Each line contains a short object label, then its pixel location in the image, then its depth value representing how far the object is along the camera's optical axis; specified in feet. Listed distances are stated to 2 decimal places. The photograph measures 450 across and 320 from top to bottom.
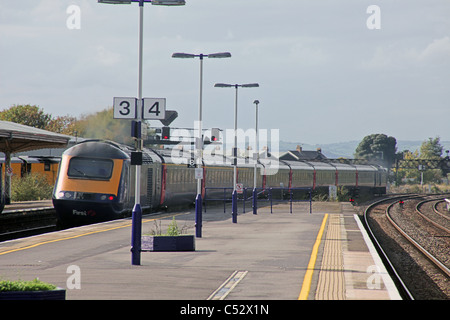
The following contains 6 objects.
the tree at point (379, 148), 577.02
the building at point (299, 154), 509.35
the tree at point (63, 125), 320.78
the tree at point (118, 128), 260.62
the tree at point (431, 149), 568.41
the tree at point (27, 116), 310.04
